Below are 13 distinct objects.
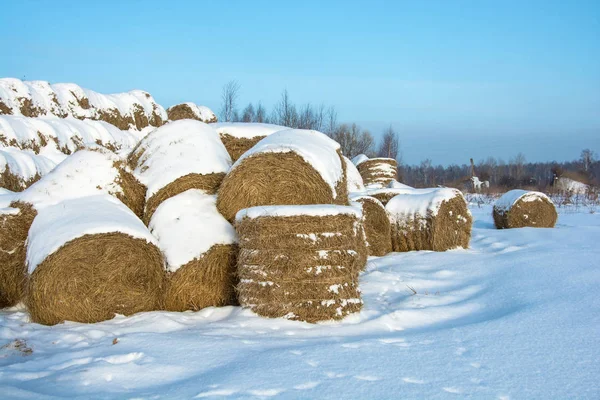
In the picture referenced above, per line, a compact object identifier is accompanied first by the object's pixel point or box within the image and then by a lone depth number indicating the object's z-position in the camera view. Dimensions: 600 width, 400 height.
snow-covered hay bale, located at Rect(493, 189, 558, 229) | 12.22
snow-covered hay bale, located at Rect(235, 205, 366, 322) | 4.72
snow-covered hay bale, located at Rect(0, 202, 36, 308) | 5.53
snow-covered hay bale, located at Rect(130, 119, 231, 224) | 6.10
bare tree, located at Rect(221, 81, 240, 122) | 32.88
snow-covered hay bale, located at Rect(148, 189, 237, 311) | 5.32
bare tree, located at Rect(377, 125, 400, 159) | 51.42
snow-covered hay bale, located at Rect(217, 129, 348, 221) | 5.76
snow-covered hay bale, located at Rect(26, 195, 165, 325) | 4.78
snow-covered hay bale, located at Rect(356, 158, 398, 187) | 20.05
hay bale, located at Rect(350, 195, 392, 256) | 9.20
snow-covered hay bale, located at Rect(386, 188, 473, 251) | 9.24
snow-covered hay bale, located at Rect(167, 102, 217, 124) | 16.64
